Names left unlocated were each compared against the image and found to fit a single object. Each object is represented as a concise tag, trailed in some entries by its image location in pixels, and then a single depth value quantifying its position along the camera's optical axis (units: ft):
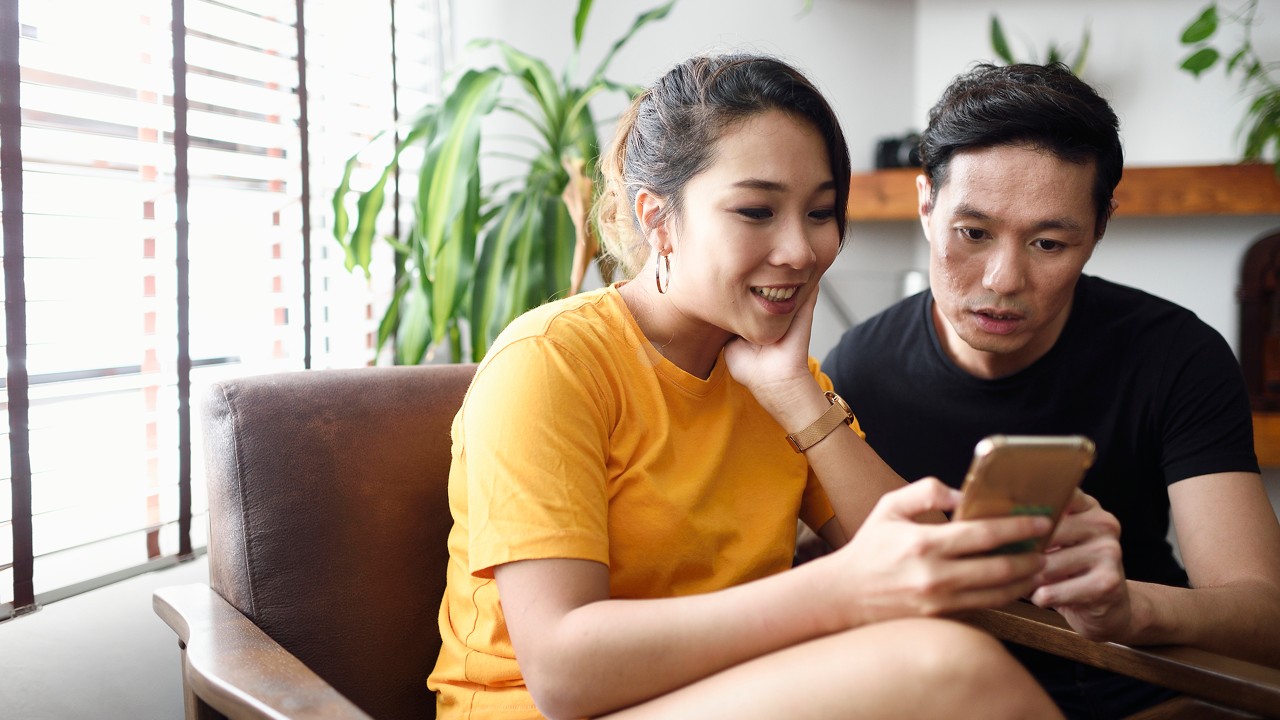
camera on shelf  10.43
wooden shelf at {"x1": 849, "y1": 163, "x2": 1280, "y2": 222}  9.19
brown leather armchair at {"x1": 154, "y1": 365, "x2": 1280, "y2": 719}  3.50
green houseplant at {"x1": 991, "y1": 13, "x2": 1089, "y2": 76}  10.03
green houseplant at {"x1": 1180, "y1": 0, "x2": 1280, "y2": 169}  9.02
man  4.04
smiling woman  2.60
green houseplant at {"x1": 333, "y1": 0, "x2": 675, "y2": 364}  6.28
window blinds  4.54
